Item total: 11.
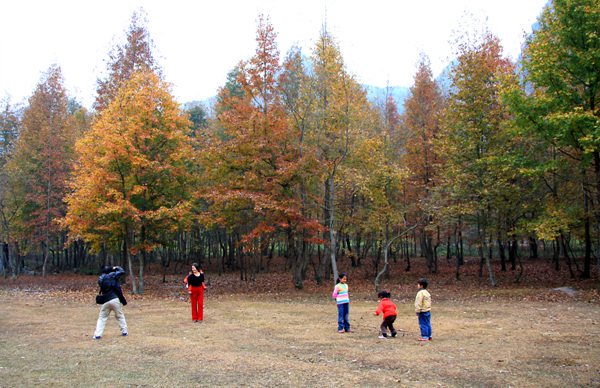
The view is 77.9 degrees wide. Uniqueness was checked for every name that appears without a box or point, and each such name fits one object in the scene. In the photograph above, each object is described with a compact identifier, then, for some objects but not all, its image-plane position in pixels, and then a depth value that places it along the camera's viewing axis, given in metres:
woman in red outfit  10.84
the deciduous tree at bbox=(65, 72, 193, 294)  18.38
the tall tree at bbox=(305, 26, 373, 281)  18.59
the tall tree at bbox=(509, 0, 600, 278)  15.51
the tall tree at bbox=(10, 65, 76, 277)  28.91
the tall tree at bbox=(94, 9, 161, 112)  26.23
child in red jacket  8.85
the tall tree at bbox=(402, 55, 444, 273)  26.97
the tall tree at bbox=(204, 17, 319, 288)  18.56
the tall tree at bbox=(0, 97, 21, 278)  28.75
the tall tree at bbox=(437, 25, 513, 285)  20.30
